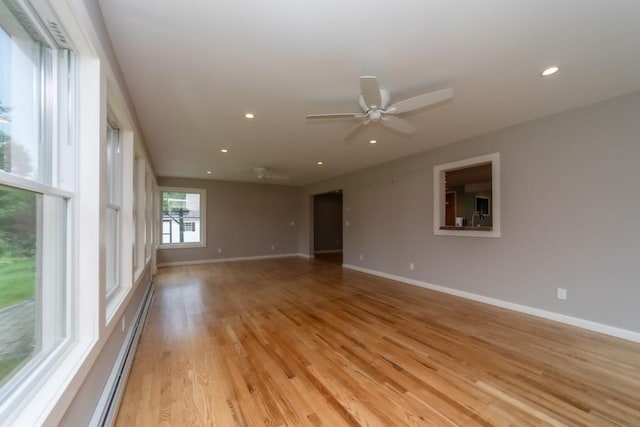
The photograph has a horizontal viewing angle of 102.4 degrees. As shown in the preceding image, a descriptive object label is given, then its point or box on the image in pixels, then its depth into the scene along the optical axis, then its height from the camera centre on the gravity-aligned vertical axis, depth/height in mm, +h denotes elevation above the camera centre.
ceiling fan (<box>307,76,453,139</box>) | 2182 +1048
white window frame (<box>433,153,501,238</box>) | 3814 +346
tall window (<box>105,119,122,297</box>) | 2291 +128
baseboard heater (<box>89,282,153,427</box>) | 1485 -1170
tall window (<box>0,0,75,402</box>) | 918 +103
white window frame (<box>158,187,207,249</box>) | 7324 -186
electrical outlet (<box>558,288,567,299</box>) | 3166 -971
